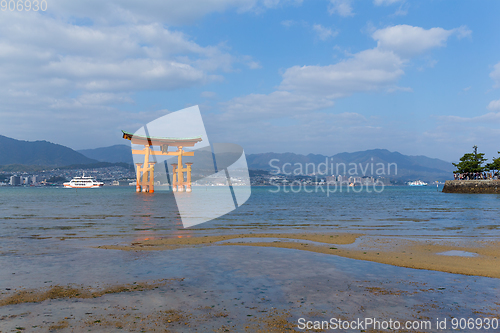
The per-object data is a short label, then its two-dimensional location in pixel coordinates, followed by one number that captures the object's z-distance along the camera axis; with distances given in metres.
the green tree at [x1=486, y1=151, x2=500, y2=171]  85.00
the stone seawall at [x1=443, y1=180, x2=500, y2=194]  81.16
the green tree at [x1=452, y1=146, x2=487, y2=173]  90.44
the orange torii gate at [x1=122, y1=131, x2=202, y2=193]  88.75
